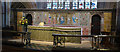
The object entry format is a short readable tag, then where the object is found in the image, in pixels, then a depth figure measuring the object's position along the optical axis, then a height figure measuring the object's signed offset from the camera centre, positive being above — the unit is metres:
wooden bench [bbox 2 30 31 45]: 5.84 -0.51
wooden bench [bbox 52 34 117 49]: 4.56 -0.40
